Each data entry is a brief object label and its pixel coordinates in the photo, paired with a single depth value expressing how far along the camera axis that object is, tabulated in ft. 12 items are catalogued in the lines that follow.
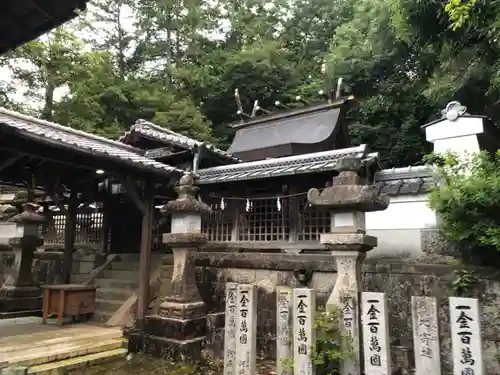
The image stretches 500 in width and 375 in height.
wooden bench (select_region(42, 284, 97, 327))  30.66
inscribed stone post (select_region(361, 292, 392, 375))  16.22
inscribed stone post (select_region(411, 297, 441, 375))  15.08
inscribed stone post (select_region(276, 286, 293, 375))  18.49
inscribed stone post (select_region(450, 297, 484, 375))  14.06
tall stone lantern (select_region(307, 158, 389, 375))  21.70
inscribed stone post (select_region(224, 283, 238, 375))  19.71
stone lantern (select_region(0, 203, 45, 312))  36.35
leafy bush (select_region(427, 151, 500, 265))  20.25
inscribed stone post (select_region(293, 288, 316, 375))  17.56
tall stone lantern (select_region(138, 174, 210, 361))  26.45
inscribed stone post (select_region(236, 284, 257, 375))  18.89
